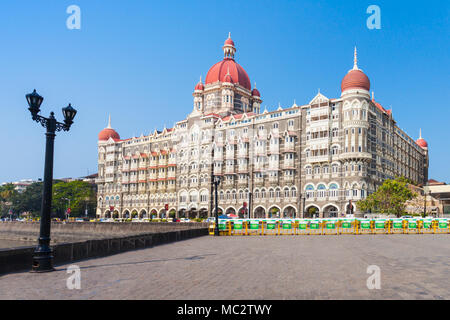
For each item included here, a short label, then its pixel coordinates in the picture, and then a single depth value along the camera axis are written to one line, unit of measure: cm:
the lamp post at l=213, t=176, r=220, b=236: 2870
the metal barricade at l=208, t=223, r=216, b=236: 3019
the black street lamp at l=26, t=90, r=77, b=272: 1090
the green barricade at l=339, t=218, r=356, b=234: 3127
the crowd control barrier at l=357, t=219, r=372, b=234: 3159
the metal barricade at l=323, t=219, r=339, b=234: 3238
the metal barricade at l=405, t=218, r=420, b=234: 3234
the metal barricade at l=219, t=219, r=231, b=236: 3021
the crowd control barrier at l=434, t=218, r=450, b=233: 3325
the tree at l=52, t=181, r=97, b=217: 9244
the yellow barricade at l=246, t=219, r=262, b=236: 3118
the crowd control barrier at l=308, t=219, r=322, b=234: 3184
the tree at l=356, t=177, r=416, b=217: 5056
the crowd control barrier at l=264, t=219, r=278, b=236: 3077
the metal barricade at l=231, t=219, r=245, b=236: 3102
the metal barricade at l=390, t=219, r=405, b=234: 3118
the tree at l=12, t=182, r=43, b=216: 9794
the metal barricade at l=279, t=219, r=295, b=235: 3083
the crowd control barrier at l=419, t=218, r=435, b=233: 3219
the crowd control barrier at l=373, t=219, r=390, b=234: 3167
